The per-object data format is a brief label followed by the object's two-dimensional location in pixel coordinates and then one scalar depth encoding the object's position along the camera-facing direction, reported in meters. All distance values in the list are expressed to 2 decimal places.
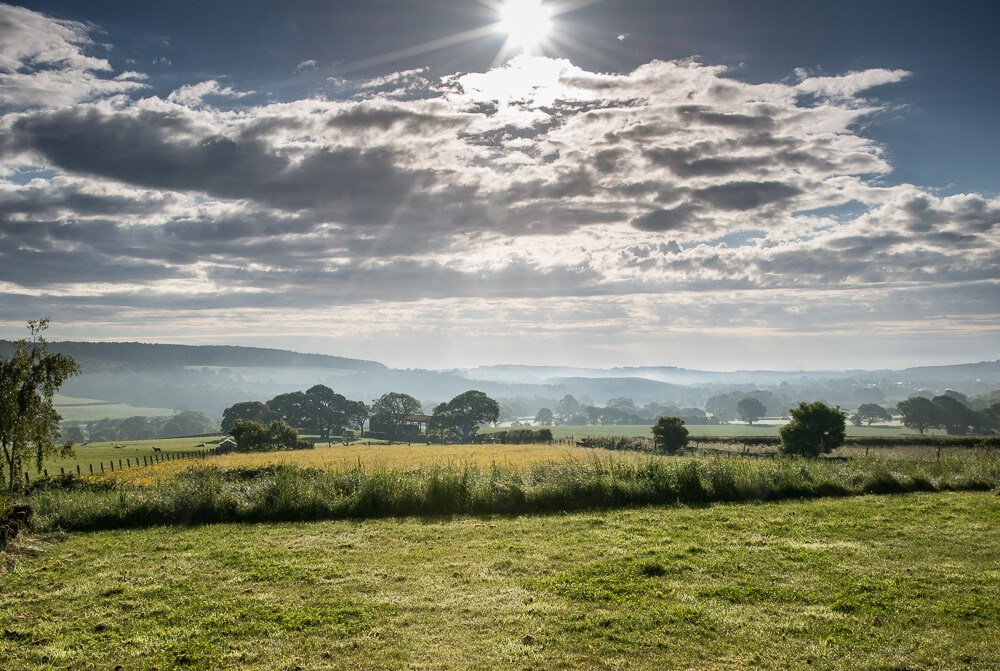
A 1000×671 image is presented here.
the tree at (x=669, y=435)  63.81
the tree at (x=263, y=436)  70.50
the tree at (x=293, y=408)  115.62
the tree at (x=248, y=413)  108.31
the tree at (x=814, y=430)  53.59
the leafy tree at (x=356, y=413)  121.62
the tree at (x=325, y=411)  117.62
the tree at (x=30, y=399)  23.55
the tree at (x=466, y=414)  112.62
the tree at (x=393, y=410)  122.12
